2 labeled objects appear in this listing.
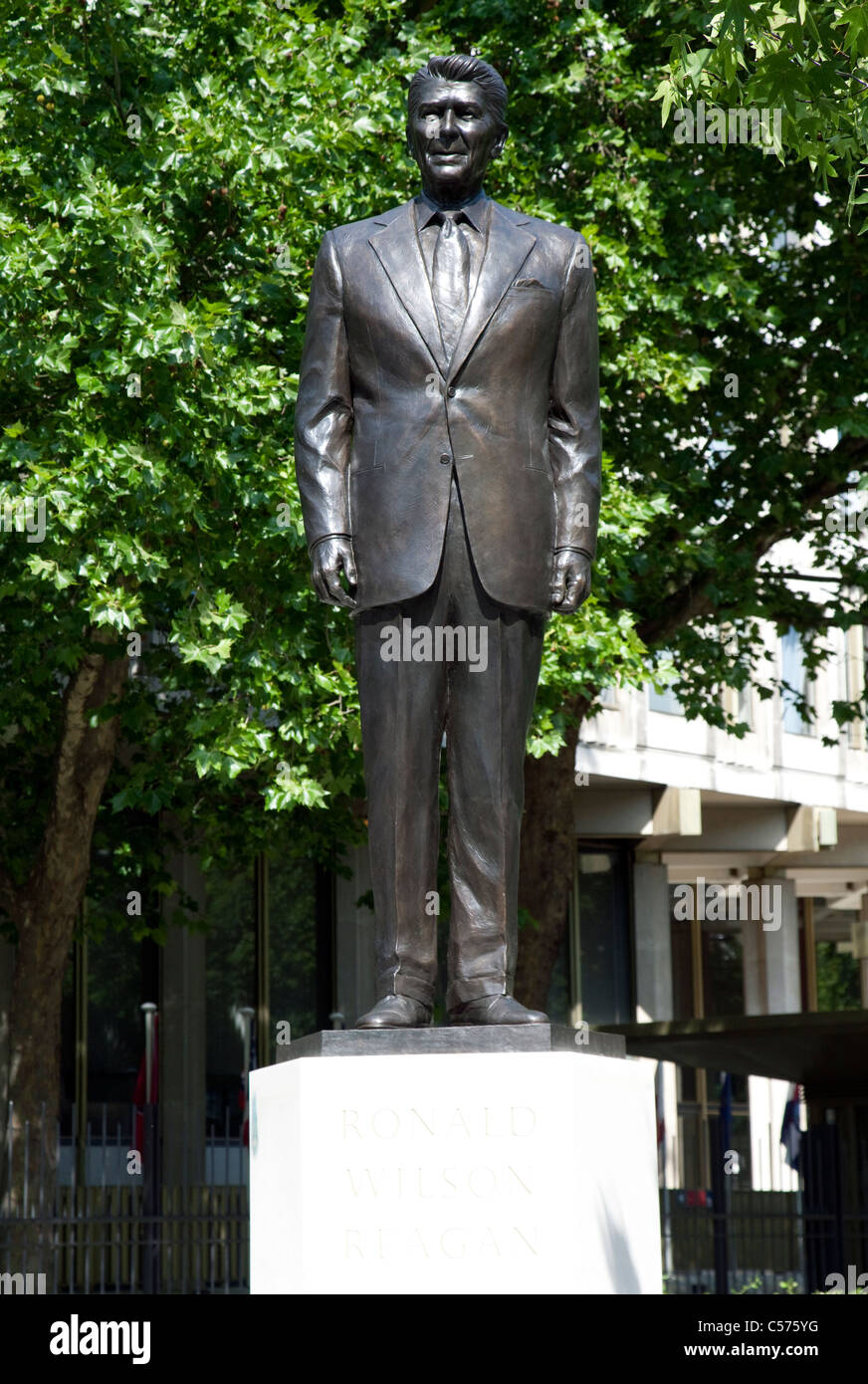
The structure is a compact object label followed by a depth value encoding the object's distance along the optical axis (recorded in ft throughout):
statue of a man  20.74
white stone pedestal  18.67
